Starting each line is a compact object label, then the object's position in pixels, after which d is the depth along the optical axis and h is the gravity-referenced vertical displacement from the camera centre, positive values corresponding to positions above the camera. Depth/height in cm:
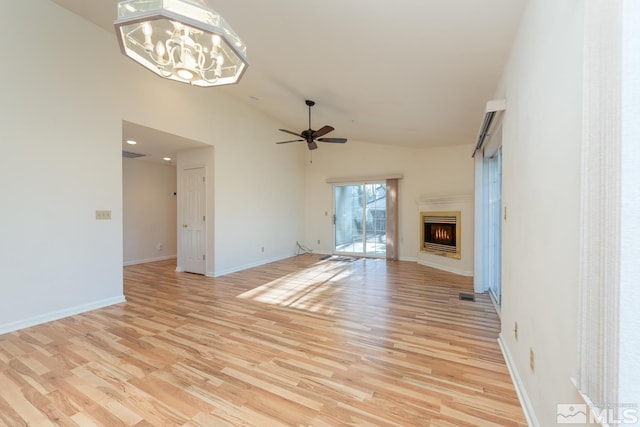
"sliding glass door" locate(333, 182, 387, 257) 698 -23
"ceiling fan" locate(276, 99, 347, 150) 445 +128
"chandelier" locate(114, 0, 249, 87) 155 +117
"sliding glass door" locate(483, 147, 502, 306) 361 -13
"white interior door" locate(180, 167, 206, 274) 510 -22
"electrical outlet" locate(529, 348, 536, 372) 151 -87
